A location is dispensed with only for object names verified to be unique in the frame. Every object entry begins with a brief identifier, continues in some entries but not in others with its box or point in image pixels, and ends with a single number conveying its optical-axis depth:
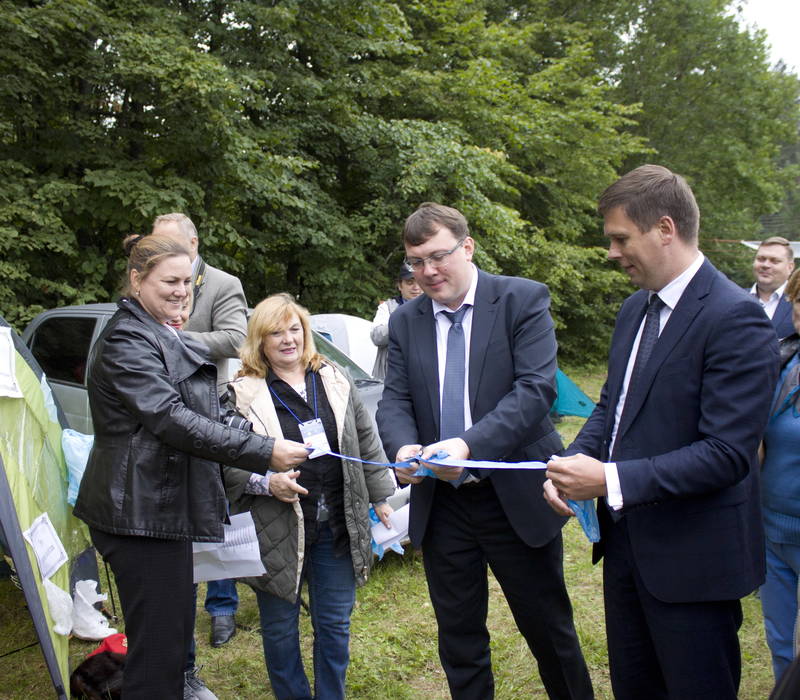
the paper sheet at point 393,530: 3.33
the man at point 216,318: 3.67
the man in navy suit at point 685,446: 1.87
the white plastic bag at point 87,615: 3.78
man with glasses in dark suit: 2.53
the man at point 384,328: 5.23
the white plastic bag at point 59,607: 2.85
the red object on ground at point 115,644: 3.29
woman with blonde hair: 2.84
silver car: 5.25
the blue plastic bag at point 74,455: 3.48
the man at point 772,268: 5.38
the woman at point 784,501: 2.56
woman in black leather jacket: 2.39
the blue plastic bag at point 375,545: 3.35
